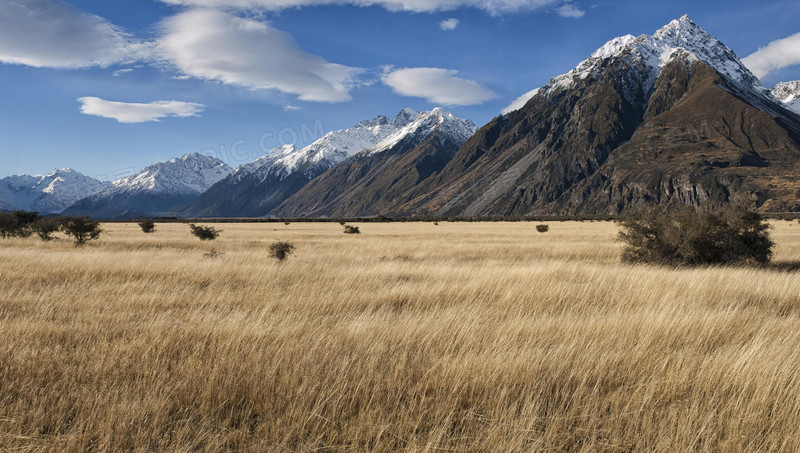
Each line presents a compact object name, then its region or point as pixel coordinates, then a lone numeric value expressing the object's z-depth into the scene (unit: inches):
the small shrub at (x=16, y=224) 1132.6
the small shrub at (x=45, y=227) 1028.3
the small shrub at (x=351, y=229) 1863.9
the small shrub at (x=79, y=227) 983.6
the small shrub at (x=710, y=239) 555.5
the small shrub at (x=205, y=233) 1324.6
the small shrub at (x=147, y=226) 1779.0
